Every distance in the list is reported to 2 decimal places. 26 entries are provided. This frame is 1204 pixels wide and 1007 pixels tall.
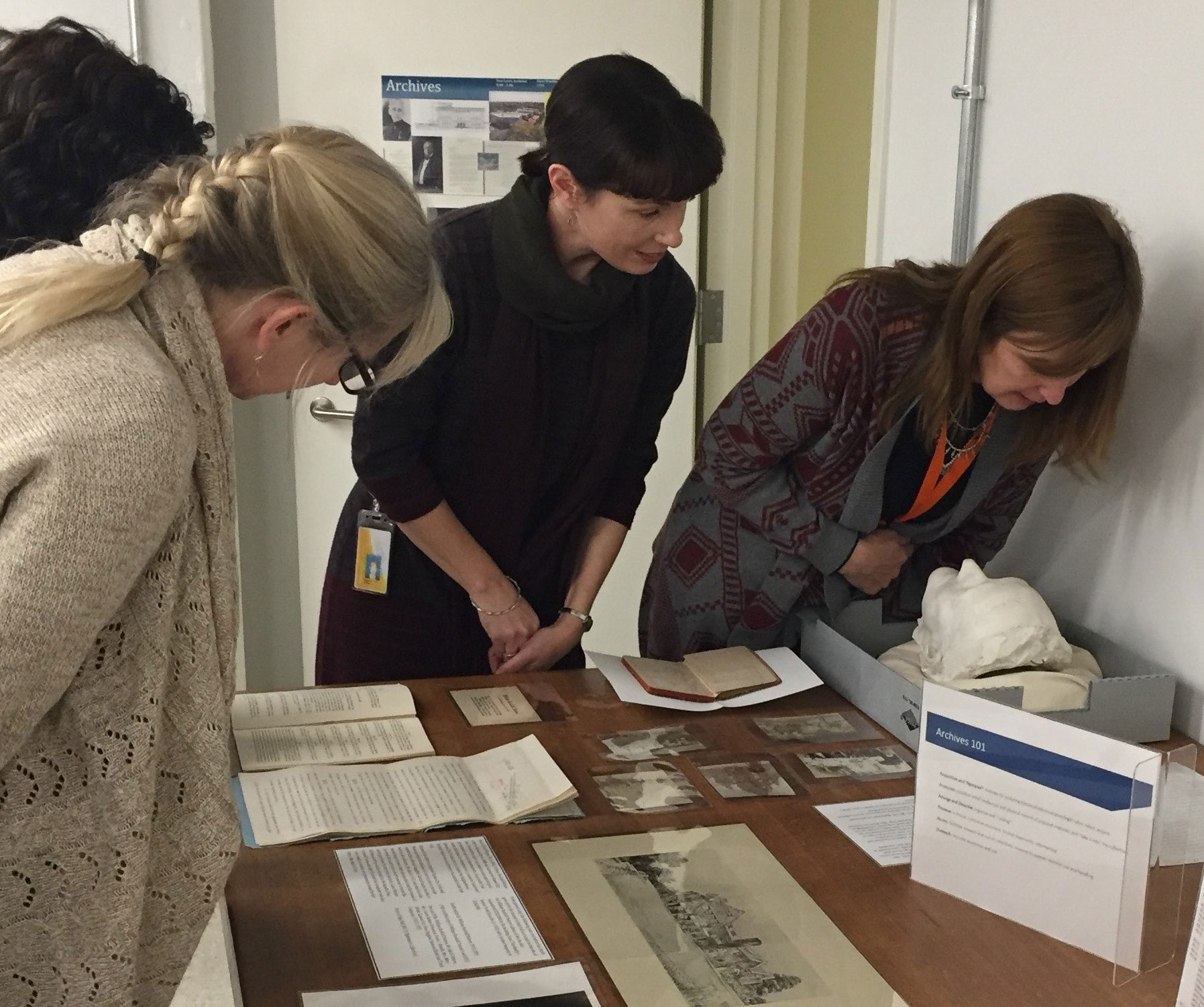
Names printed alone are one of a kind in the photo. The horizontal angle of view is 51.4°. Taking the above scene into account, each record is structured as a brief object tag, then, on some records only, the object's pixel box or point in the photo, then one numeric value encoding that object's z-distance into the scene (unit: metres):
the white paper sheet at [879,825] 1.22
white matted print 1.00
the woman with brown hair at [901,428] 1.44
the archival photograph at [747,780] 1.34
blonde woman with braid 0.76
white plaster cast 1.47
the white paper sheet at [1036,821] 1.03
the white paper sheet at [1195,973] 0.90
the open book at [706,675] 1.57
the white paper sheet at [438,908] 1.03
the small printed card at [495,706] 1.51
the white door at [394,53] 2.55
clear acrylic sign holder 1.01
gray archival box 1.43
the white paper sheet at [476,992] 0.97
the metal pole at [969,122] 1.81
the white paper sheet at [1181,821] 1.05
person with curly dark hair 1.36
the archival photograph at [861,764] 1.39
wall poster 2.61
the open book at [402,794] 1.23
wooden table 1.01
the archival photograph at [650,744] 1.43
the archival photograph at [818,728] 1.49
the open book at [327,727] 1.39
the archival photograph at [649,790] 1.30
